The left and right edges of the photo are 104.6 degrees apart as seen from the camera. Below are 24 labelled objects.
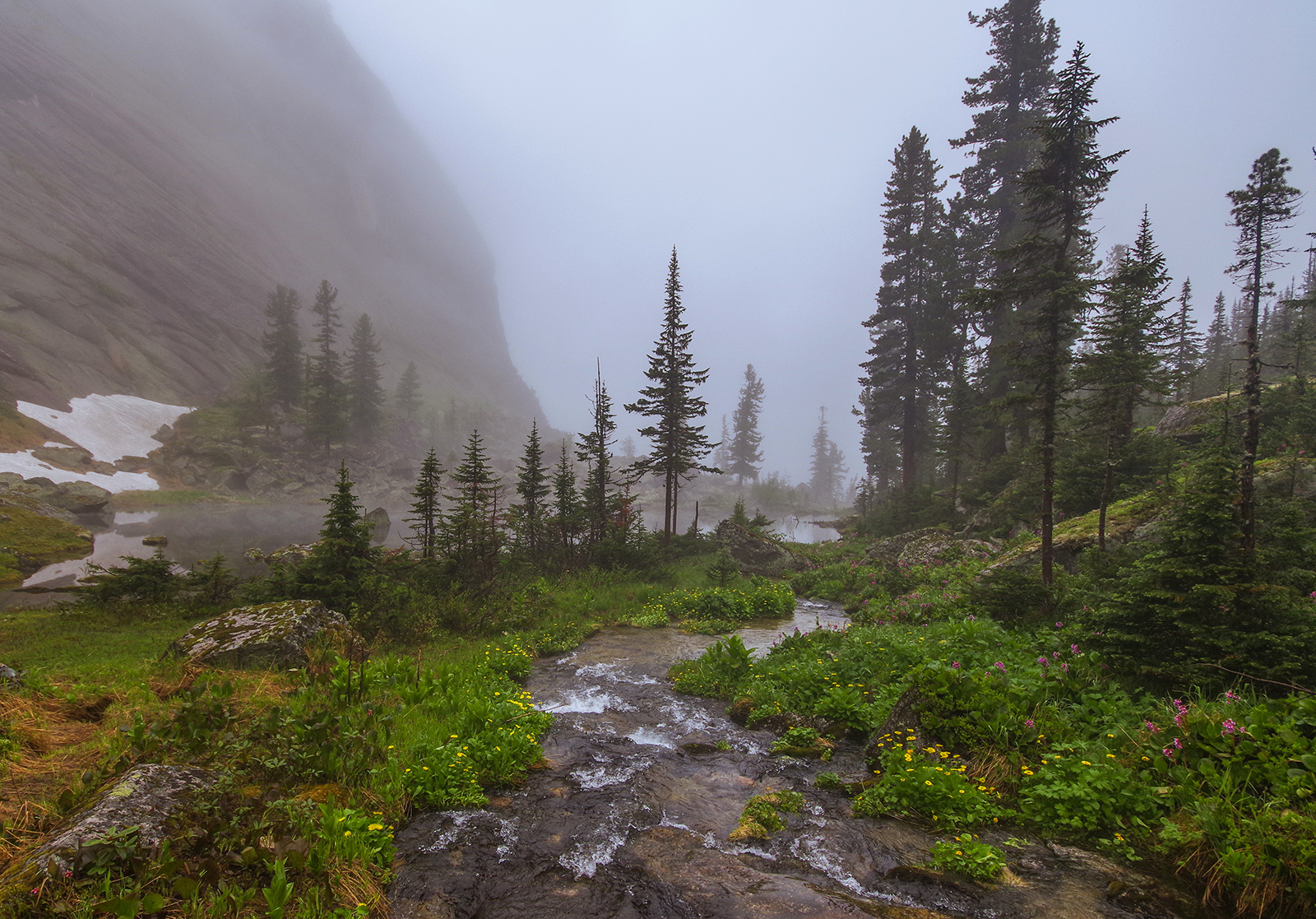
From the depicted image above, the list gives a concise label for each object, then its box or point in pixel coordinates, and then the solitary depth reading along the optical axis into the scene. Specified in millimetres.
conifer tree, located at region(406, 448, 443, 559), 16578
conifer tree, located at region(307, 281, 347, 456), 58031
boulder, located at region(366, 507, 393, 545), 37438
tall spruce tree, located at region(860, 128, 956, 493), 31641
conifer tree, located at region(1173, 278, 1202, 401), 32134
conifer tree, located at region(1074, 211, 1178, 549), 11953
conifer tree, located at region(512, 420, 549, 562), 21000
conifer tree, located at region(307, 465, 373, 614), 12148
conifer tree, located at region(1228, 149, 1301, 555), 13141
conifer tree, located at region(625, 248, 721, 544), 25094
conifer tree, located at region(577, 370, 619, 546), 22922
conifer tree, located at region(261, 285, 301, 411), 62969
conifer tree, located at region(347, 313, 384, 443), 68812
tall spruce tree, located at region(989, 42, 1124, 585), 11164
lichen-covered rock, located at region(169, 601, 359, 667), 8602
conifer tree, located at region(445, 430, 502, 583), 16266
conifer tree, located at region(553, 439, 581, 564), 21656
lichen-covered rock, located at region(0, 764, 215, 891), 2926
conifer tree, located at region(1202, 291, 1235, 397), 42438
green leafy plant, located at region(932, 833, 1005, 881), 4402
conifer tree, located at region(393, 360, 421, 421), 88125
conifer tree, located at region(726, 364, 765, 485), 82875
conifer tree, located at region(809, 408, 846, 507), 100062
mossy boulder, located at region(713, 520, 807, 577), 24016
